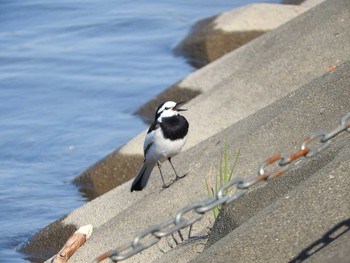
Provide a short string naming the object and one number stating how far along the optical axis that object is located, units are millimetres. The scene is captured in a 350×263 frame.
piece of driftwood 15586
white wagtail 17391
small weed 13019
